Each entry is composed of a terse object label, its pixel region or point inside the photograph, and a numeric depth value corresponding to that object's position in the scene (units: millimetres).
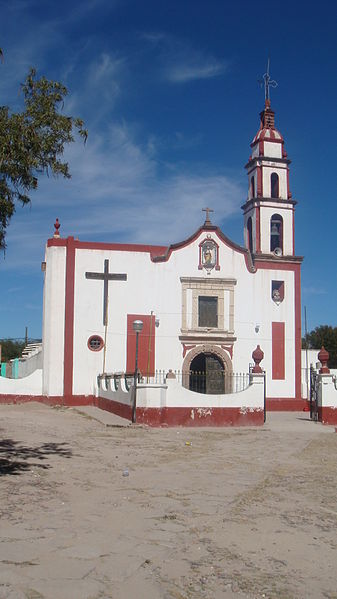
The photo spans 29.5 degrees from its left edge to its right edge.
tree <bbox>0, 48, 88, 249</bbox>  8961
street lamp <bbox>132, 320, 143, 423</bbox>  17806
